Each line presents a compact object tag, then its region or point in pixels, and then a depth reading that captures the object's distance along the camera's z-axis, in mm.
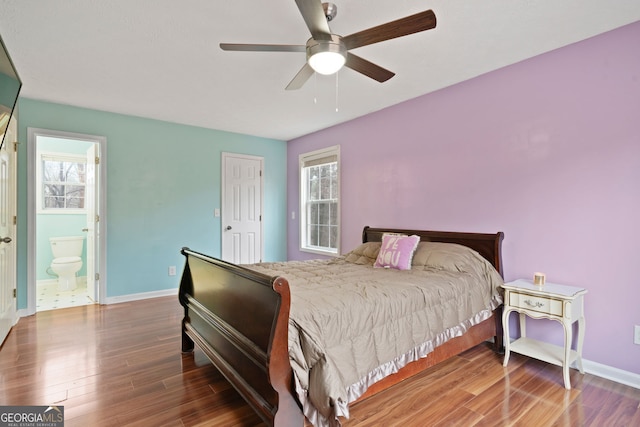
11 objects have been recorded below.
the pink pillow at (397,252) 2992
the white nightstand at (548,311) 2195
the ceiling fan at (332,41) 1615
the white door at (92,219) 4148
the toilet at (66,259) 4770
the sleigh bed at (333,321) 1521
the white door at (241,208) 5113
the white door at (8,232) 2947
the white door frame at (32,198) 3611
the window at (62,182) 5148
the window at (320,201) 4828
